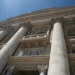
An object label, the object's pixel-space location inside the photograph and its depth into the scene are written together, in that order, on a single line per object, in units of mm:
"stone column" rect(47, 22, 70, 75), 4823
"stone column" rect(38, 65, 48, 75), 6027
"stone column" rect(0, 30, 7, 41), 11006
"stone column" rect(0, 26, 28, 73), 6781
